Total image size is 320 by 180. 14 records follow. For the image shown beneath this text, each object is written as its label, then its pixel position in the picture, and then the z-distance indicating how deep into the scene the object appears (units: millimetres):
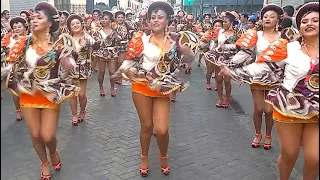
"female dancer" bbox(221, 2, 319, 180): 3189
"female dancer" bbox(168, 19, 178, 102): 8180
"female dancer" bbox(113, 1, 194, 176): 4109
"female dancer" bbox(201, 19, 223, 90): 8443
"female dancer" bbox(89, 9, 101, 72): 10219
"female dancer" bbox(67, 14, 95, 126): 6254
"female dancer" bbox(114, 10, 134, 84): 8820
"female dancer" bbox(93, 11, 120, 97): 8133
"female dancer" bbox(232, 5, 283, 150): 4902
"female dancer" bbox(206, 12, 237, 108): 7379
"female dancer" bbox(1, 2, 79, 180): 3900
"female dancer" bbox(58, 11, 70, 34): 7076
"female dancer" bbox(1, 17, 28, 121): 6257
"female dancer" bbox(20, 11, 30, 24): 8498
